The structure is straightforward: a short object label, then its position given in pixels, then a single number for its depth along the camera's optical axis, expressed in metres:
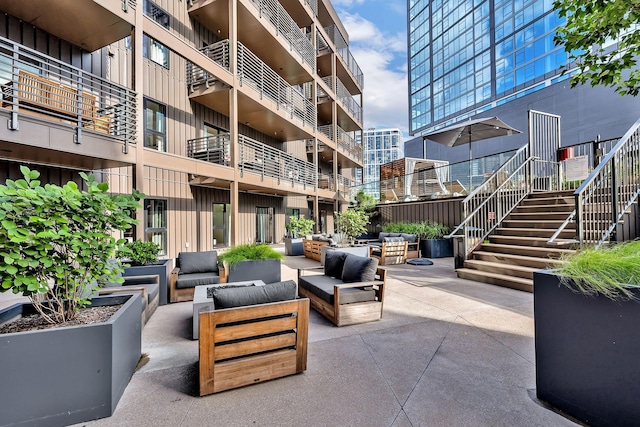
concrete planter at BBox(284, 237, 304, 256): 12.00
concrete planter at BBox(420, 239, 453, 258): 10.81
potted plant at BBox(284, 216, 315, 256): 12.02
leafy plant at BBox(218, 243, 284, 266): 5.82
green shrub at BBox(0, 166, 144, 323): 2.04
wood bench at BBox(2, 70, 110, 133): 4.98
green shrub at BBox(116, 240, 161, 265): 5.30
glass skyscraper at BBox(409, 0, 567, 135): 21.73
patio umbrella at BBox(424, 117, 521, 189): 11.13
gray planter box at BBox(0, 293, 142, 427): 1.95
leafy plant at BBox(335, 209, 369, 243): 10.98
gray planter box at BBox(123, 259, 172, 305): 5.06
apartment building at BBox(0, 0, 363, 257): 5.77
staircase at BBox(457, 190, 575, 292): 6.28
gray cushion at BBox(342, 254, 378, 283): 4.38
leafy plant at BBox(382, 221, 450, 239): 11.41
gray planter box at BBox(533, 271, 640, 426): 1.87
